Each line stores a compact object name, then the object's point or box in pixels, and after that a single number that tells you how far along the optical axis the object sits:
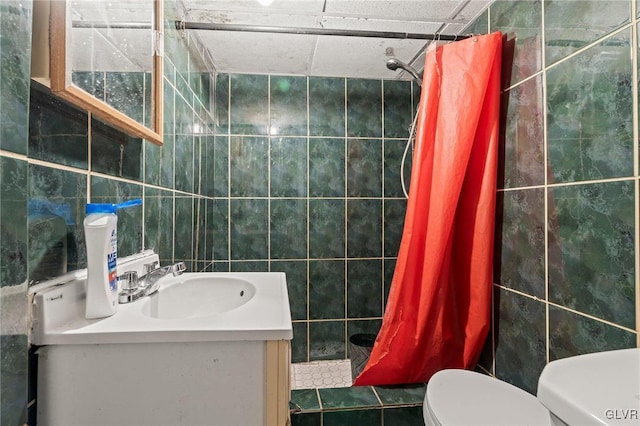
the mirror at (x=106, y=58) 0.58
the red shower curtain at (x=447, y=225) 1.25
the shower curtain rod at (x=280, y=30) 1.31
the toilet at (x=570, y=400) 0.45
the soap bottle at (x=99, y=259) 0.65
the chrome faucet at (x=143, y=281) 0.78
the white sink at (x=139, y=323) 0.56
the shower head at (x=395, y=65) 1.52
